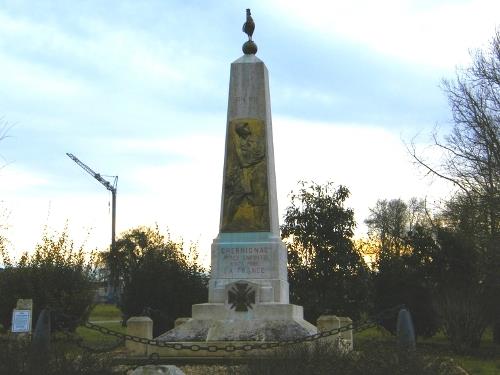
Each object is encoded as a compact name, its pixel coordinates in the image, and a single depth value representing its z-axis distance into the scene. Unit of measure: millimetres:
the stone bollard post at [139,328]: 13488
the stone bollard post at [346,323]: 15535
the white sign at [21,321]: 13219
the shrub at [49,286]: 19531
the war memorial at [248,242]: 12984
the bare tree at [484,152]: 22859
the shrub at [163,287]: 18797
